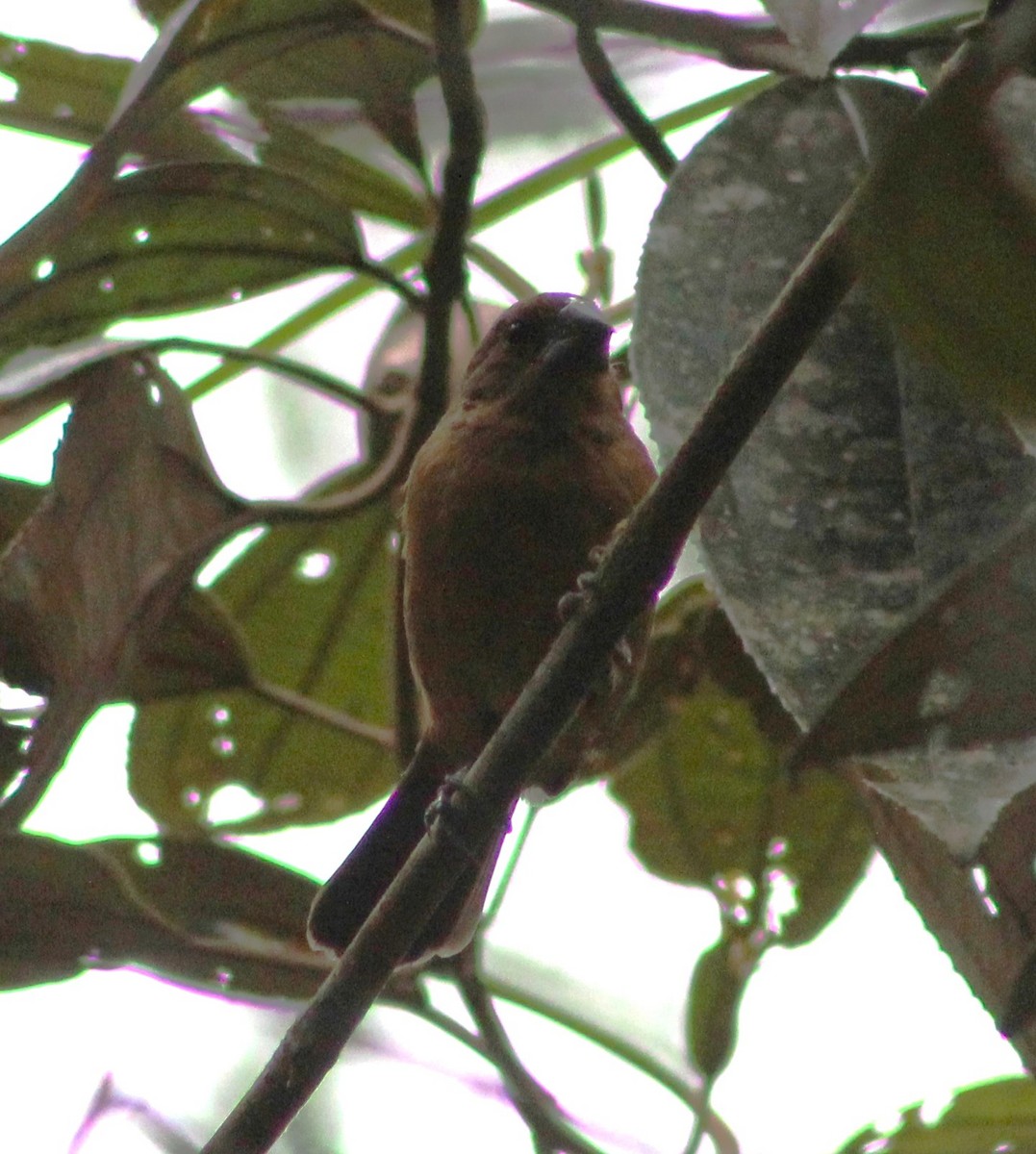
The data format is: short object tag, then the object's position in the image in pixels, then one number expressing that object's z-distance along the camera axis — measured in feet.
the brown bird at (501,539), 15.35
